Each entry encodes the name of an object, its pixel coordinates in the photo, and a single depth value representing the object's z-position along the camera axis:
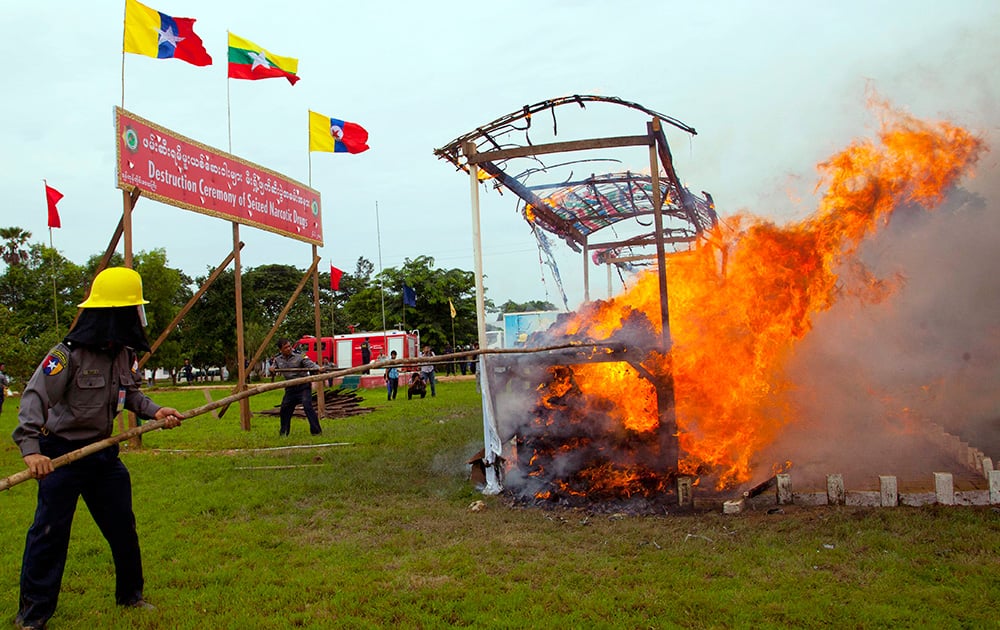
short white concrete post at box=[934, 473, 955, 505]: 5.64
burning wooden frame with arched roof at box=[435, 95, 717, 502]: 6.80
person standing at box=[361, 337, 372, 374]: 28.48
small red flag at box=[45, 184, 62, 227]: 16.38
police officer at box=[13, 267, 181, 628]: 4.09
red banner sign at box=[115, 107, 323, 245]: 10.56
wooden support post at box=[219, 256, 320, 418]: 13.42
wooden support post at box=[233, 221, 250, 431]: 12.31
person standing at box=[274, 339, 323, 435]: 12.15
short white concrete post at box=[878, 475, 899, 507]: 5.74
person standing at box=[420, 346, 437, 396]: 20.81
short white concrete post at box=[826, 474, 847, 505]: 5.92
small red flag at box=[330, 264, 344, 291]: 26.09
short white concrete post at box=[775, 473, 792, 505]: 6.10
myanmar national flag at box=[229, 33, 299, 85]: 12.80
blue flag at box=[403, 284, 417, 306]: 28.88
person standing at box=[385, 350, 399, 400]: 20.87
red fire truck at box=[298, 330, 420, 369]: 31.58
